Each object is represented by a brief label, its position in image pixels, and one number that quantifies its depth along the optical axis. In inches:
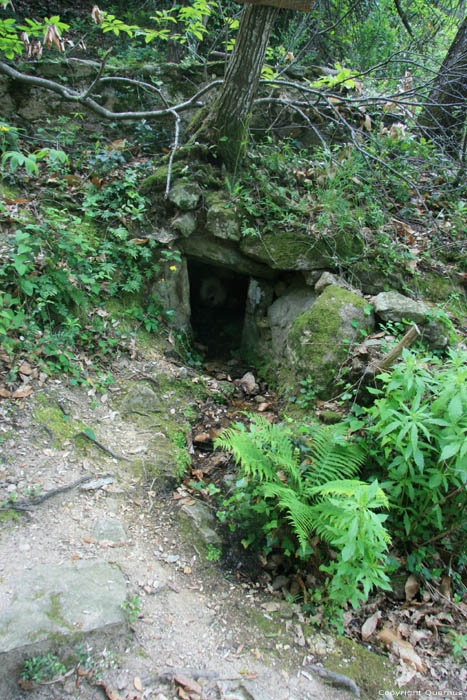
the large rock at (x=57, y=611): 80.7
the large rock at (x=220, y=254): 209.6
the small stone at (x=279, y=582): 113.3
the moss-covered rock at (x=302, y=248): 195.5
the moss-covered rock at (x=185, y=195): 197.5
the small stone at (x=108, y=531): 112.0
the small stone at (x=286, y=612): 104.6
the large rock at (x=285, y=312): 201.6
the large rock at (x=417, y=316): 164.1
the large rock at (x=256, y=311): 224.5
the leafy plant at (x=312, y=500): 88.3
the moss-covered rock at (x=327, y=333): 162.2
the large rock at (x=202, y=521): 121.1
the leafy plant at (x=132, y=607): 94.6
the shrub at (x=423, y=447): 96.4
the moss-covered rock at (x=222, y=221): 201.0
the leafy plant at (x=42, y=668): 79.8
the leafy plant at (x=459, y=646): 100.0
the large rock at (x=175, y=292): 201.8
